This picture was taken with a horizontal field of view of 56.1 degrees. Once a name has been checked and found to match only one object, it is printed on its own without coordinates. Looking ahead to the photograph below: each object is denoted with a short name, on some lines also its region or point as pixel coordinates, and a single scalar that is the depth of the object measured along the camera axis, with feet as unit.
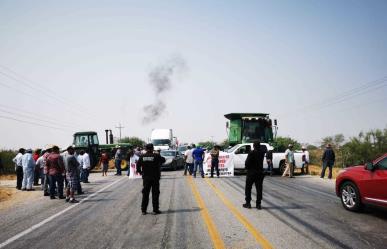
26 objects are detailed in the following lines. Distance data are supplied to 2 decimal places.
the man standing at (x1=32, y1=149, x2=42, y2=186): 58.82
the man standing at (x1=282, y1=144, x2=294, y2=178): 66.30
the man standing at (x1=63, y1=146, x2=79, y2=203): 40.52
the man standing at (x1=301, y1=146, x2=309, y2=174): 72.56
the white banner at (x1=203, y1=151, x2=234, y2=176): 70.90
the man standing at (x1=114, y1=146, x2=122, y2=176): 82.17
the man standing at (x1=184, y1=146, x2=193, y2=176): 70.76
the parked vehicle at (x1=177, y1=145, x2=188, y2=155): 138.16
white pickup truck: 72.23
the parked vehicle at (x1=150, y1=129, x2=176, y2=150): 126.21
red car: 26.95
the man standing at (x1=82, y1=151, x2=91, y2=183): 61.62
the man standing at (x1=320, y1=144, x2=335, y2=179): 64.03
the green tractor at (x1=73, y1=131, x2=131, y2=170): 94.12
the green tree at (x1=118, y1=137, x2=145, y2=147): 298.00
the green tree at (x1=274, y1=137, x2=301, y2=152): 177.48
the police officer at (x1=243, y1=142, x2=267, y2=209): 33.71
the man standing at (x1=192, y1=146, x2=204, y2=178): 68.54
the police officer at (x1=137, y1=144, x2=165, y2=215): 31.99
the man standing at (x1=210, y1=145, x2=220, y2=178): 67.21
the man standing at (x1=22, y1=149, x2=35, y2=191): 54.80
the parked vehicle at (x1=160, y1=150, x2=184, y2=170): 89.51
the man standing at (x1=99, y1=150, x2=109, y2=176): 80.57
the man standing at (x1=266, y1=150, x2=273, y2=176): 69.82
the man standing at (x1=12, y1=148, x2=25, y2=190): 57.23
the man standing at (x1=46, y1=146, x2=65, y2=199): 42.60
